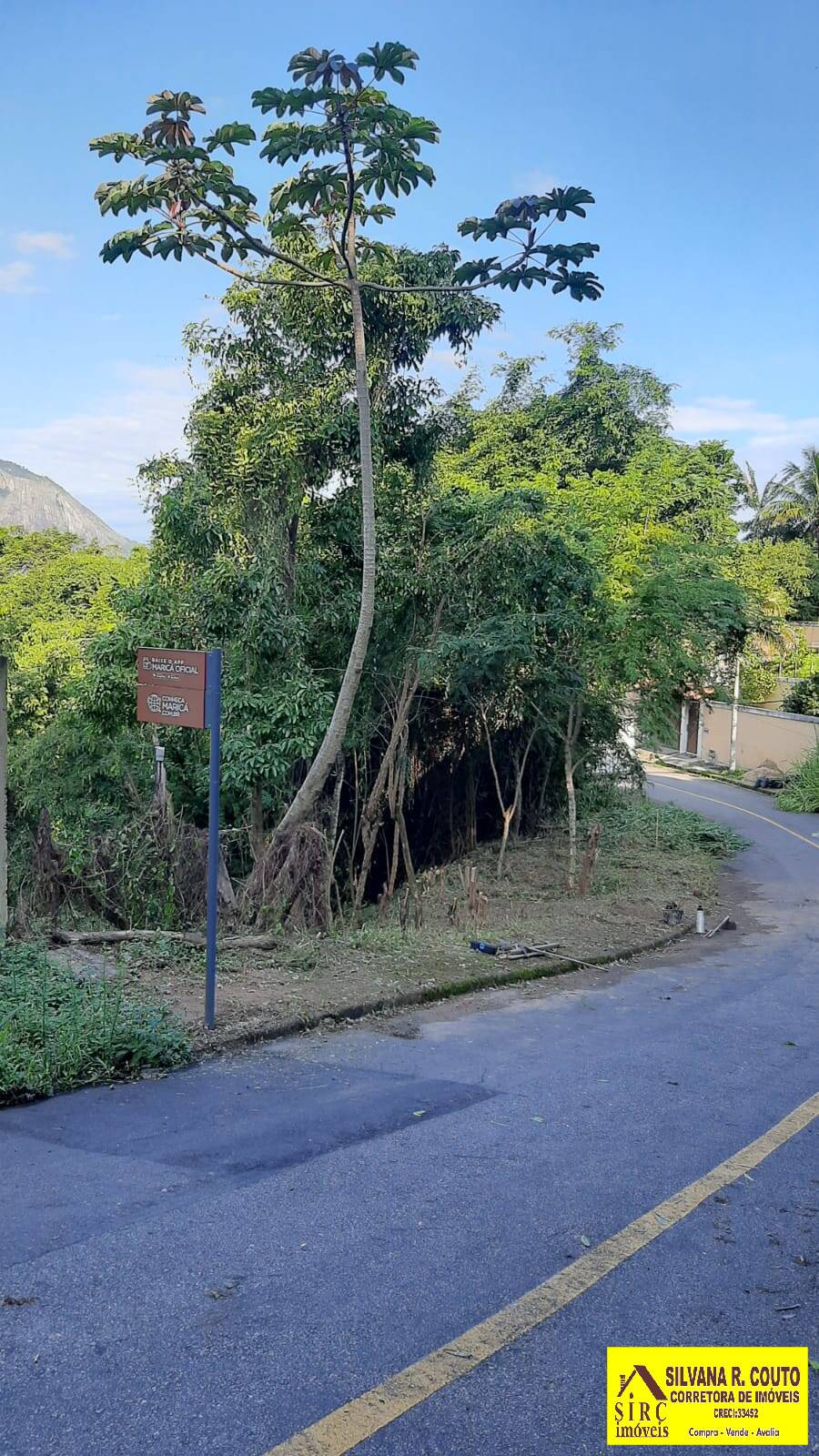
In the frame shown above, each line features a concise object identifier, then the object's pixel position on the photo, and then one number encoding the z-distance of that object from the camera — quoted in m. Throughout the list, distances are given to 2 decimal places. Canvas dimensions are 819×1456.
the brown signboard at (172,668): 7.41
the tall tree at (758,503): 52.28
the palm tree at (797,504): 49.88
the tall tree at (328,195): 10.16
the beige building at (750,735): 33.81
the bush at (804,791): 28.25
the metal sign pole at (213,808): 7.23
